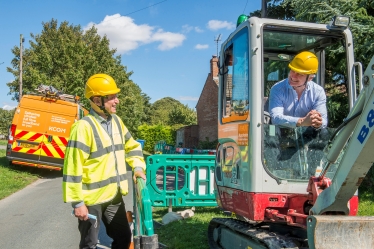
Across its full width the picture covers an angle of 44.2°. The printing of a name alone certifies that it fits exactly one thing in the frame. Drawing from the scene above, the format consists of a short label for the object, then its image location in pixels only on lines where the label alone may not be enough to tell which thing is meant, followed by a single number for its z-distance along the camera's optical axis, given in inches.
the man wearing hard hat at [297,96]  187.3
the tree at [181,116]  2527.1
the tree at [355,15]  401.1
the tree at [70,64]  1246.9
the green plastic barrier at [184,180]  371.9
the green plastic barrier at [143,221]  138.9
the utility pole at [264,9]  566.6
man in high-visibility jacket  155.5
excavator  145.6
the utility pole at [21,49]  1301.9
